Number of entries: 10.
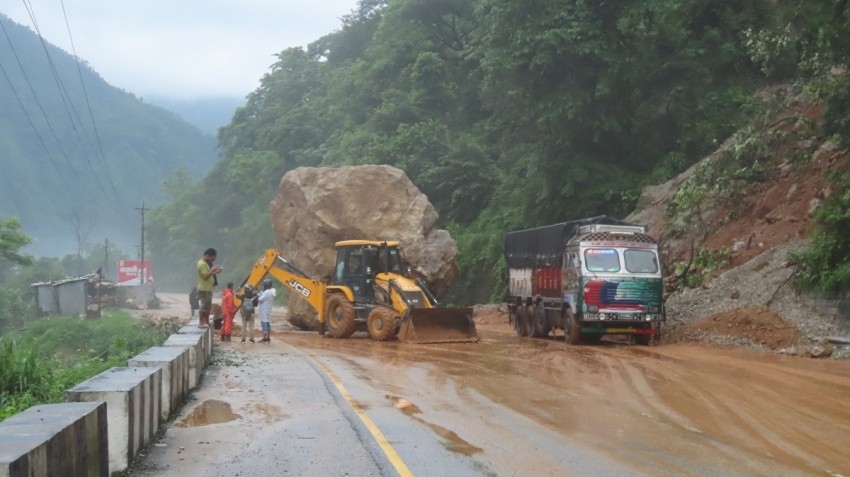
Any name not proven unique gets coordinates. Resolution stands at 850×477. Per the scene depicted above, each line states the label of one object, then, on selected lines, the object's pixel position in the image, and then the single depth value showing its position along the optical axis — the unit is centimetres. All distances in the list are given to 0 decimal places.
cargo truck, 2195
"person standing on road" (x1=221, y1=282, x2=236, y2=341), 2581
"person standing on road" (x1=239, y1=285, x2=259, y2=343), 2547
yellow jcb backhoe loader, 2370
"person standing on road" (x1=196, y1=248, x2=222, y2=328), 1766
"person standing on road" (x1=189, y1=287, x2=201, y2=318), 3976
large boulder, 3269
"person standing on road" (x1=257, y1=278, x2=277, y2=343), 2497
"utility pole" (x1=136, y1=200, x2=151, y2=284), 7495
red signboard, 8206
